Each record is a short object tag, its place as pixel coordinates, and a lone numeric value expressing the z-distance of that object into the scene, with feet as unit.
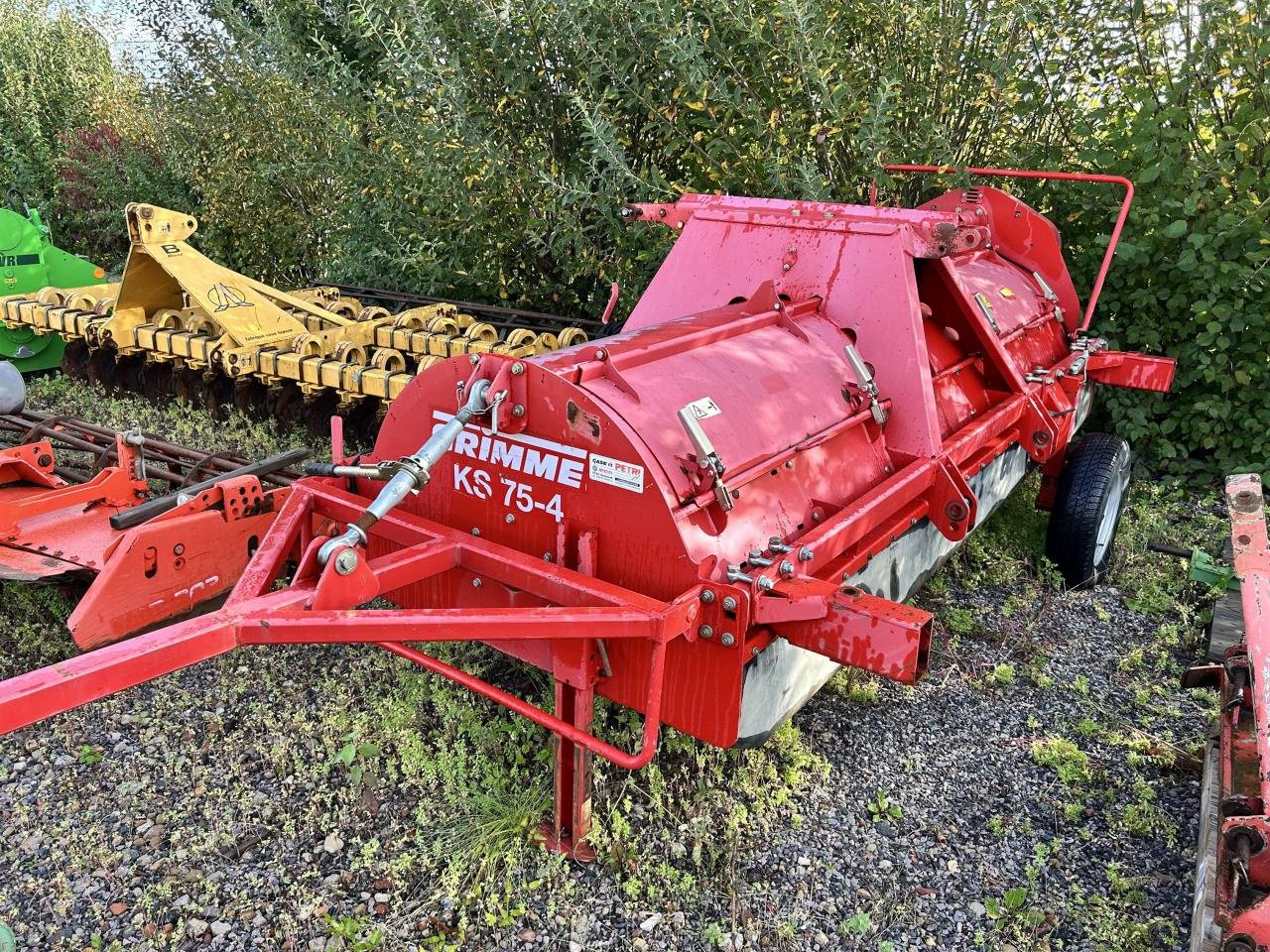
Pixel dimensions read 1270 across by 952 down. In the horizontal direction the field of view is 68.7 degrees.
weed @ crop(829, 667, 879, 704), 12.03
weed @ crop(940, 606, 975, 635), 13.96
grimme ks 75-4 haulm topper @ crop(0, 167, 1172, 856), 7.61
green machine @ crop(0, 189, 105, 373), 25.14
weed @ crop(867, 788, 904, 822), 10.09
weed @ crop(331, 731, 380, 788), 10.37
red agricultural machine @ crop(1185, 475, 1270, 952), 7.43
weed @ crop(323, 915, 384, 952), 8.27
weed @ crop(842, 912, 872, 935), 8.62
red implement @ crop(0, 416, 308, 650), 10.40
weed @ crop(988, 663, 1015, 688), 12.62
